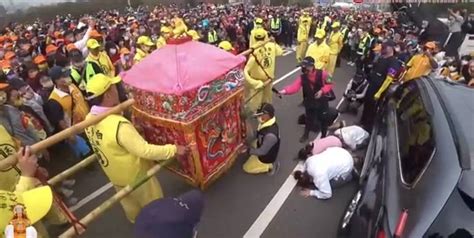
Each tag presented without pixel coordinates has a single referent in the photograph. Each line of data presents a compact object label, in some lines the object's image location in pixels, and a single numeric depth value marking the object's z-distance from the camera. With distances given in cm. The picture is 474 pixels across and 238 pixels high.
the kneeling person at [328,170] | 463
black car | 203
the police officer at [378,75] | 623
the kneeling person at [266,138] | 499
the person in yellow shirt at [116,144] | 339
